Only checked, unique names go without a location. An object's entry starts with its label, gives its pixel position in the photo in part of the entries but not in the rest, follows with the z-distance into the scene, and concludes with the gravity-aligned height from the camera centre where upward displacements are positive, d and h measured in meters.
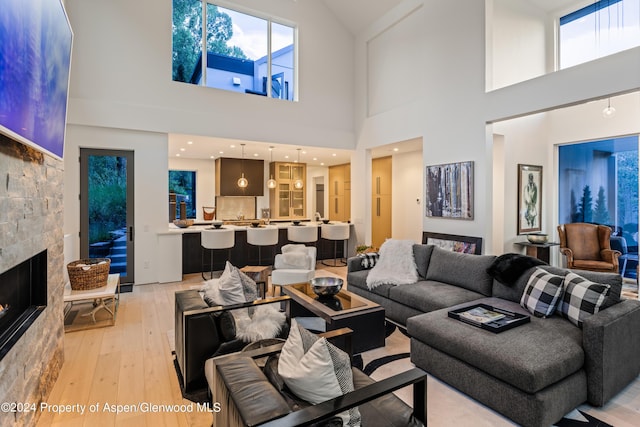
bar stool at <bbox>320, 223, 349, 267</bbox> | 7.11 -0.40
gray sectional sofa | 2.06 -0.99
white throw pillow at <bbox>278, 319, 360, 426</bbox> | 1.43 -0.72
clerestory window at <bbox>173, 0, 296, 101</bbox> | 6.13 +3.27
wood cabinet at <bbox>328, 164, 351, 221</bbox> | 9.78 +0.63
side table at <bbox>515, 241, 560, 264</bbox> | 5.66 -0.65
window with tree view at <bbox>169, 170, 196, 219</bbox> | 9.75 +0.74
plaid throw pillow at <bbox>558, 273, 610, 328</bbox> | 2.46 -0.66
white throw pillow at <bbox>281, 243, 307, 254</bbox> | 5.11 -0.55
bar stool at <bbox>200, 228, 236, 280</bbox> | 5.82 -0.46
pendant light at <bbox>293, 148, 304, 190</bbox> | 9.02 +0.80
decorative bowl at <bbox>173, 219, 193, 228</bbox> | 6.61 -0.21
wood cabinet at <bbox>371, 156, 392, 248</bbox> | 8.70 +0.34
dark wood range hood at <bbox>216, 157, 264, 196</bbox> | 8.98 +1.03
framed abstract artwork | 5.13 +0.36
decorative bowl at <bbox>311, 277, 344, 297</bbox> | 3.38 -0.77
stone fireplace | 1.71 -0.22
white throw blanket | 4.07 -0.69
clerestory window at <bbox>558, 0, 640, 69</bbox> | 5.12 +3.02
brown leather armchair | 5.18 -0.57
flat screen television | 1.42 +0.76
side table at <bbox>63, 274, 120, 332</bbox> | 3.72 -1.12
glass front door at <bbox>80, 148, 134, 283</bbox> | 5.26 +0.08
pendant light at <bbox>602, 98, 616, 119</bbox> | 4.86 +1.53
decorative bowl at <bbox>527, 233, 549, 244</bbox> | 5.54 -0.42
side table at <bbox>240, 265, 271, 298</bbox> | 4.75 -0.87
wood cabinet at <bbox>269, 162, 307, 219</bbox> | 9.66 +0.66
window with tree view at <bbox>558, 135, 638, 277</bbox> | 5.44 +0.45
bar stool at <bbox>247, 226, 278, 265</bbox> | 6.34 -0.45
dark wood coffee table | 2.96 -0.93
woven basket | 3.84 -0.73
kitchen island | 5.80 -0.79
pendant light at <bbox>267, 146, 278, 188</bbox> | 8.07 +0.74
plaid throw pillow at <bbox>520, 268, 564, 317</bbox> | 2.72 -0.68
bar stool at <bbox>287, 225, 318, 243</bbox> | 6.82 -0.44
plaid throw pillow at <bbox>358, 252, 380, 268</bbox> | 4.65 -0.67
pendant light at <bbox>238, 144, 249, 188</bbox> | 8.03 +0.74
